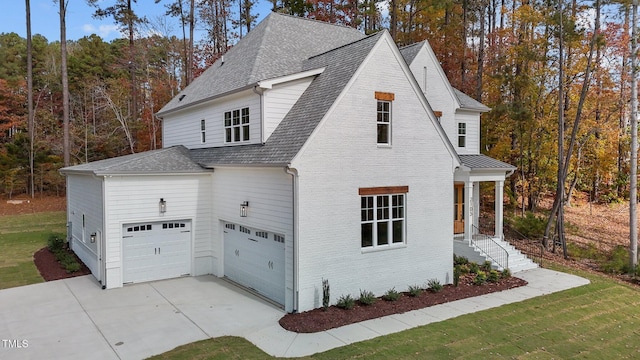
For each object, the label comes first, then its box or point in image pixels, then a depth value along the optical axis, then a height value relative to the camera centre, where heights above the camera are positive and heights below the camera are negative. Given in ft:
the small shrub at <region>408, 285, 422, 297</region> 42.52 -13.04
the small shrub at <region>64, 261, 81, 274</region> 50.91 -12.37
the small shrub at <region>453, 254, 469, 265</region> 54.85 -12.78
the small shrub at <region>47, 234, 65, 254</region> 62.00 -11.74
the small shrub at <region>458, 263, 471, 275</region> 51.25 -13.13
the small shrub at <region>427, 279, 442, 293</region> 44.34 -13.03
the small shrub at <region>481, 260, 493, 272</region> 53.06 -13.10
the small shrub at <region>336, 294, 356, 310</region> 38.01 -12.65
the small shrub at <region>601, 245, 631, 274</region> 57.77 -14.39
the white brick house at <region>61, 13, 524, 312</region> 38.34 -2.55
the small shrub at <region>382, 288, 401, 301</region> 40.96 -12.98
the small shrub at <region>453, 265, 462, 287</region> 46.83 -12.59
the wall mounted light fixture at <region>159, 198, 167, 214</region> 47.53 -4.57
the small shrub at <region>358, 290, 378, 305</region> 39.22 -12.62
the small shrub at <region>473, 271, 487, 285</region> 47.55 -13.25
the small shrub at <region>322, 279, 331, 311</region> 37.73 -11.76
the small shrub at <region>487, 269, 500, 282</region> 48.76 -13.23
